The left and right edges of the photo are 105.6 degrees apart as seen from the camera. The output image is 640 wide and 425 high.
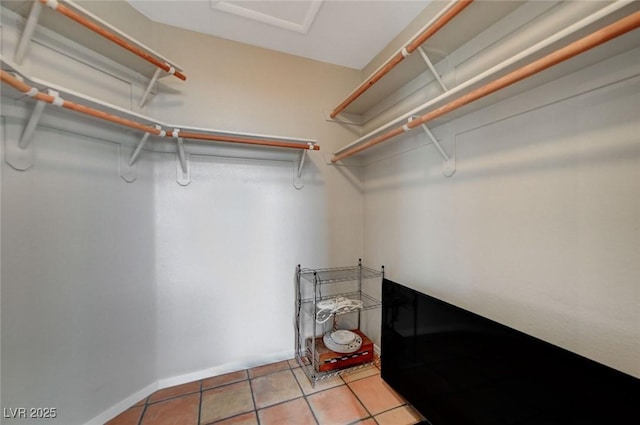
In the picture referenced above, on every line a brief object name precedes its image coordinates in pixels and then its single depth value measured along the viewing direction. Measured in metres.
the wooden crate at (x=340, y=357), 1.76
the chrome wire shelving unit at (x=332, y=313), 1.78
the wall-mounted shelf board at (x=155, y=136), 1.00
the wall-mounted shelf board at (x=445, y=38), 1.08
